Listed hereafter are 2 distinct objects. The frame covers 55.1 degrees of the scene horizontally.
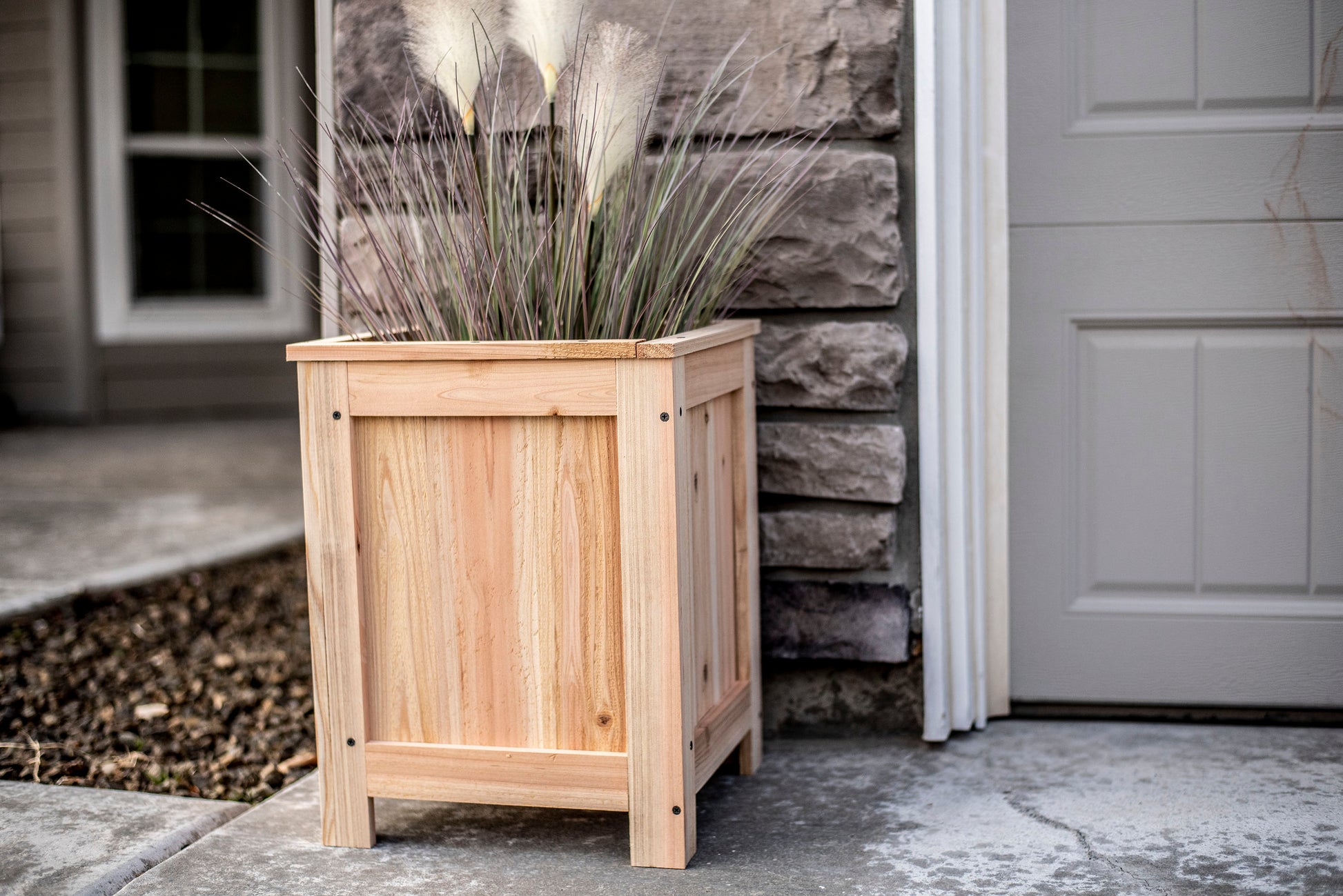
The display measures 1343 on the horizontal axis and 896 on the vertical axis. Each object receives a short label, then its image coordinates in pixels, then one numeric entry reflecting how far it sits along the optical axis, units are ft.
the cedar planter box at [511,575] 5.61
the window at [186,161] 20.61
